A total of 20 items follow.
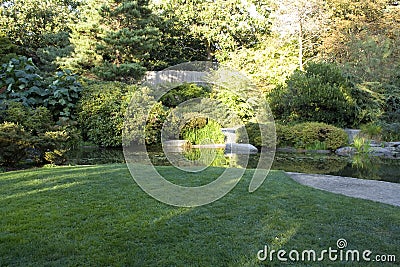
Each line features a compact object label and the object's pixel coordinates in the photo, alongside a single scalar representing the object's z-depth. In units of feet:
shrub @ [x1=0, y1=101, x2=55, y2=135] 21.95
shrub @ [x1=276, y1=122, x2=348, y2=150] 33.04
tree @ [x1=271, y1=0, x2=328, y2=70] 44.27
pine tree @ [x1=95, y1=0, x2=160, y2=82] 39.65
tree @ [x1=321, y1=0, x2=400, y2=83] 40.47
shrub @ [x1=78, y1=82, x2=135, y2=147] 32.89
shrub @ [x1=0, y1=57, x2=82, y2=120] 30.37
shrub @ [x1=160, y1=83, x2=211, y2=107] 33.76
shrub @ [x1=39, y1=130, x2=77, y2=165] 19.93
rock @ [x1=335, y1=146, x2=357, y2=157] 31.31
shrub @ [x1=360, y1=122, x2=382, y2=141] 35.14
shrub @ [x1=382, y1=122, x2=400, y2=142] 35.27
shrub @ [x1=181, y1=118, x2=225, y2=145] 34.30
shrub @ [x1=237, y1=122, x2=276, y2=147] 33.68
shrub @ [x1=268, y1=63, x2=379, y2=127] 36.01
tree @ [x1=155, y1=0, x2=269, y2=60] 55.52
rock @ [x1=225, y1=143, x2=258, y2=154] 30.55
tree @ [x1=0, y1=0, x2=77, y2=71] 47.88
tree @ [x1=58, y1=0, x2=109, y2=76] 40.04
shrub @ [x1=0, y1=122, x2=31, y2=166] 18.25
